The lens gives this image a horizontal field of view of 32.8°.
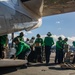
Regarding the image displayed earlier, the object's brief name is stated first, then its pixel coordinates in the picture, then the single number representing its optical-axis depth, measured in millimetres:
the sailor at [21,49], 5192
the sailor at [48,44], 6516
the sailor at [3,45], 5056
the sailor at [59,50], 6807
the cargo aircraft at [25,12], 3913
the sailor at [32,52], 6551
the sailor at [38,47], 6617
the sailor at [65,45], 6852
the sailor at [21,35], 5786
